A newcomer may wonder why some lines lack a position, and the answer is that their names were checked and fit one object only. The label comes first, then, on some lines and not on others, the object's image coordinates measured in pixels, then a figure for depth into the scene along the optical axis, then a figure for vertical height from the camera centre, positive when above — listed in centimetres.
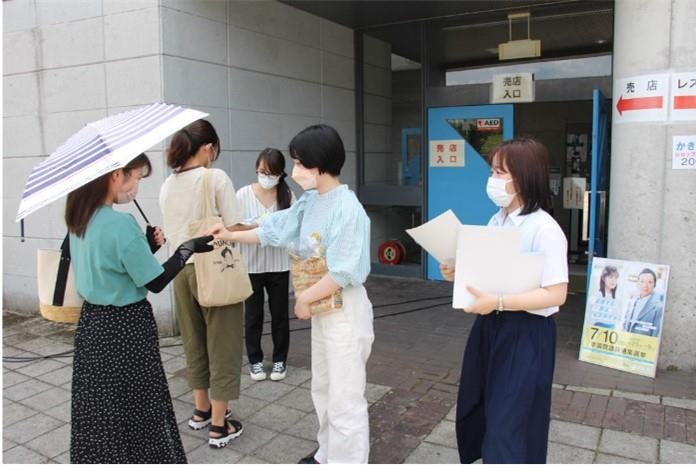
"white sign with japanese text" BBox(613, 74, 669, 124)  441 +61
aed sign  728 +67
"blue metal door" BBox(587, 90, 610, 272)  479 +2
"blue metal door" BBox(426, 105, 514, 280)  730 +26
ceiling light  692 +154
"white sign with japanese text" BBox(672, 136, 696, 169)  436 +20
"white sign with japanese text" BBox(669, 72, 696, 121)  433 +60
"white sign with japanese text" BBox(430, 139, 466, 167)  750 +34
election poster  439 -101
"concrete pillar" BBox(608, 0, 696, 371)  436 +0
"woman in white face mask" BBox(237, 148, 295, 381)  440 -72
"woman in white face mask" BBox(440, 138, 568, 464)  238 -59
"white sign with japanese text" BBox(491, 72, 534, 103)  688 +106
